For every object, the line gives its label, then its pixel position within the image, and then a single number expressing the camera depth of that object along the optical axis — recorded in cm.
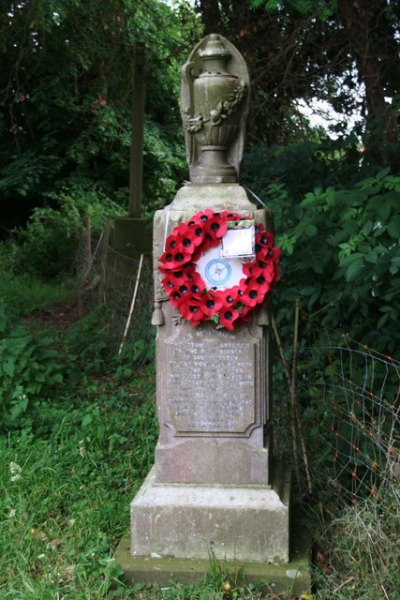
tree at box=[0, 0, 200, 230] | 1322
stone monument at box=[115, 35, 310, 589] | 342
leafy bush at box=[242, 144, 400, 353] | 424
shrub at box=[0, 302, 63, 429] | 534
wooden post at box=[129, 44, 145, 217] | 1075
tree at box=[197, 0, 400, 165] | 685
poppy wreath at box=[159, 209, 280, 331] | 341
